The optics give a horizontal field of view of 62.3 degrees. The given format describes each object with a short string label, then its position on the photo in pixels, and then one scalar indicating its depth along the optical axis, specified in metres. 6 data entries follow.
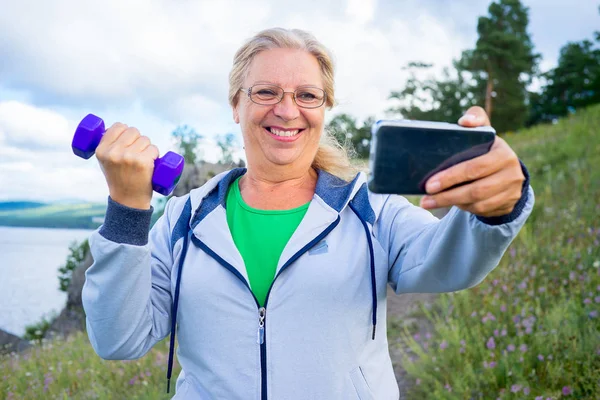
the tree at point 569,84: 37.53
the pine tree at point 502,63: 27.73
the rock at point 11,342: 8.15
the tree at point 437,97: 31.77
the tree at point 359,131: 32.44
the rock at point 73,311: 10.50
